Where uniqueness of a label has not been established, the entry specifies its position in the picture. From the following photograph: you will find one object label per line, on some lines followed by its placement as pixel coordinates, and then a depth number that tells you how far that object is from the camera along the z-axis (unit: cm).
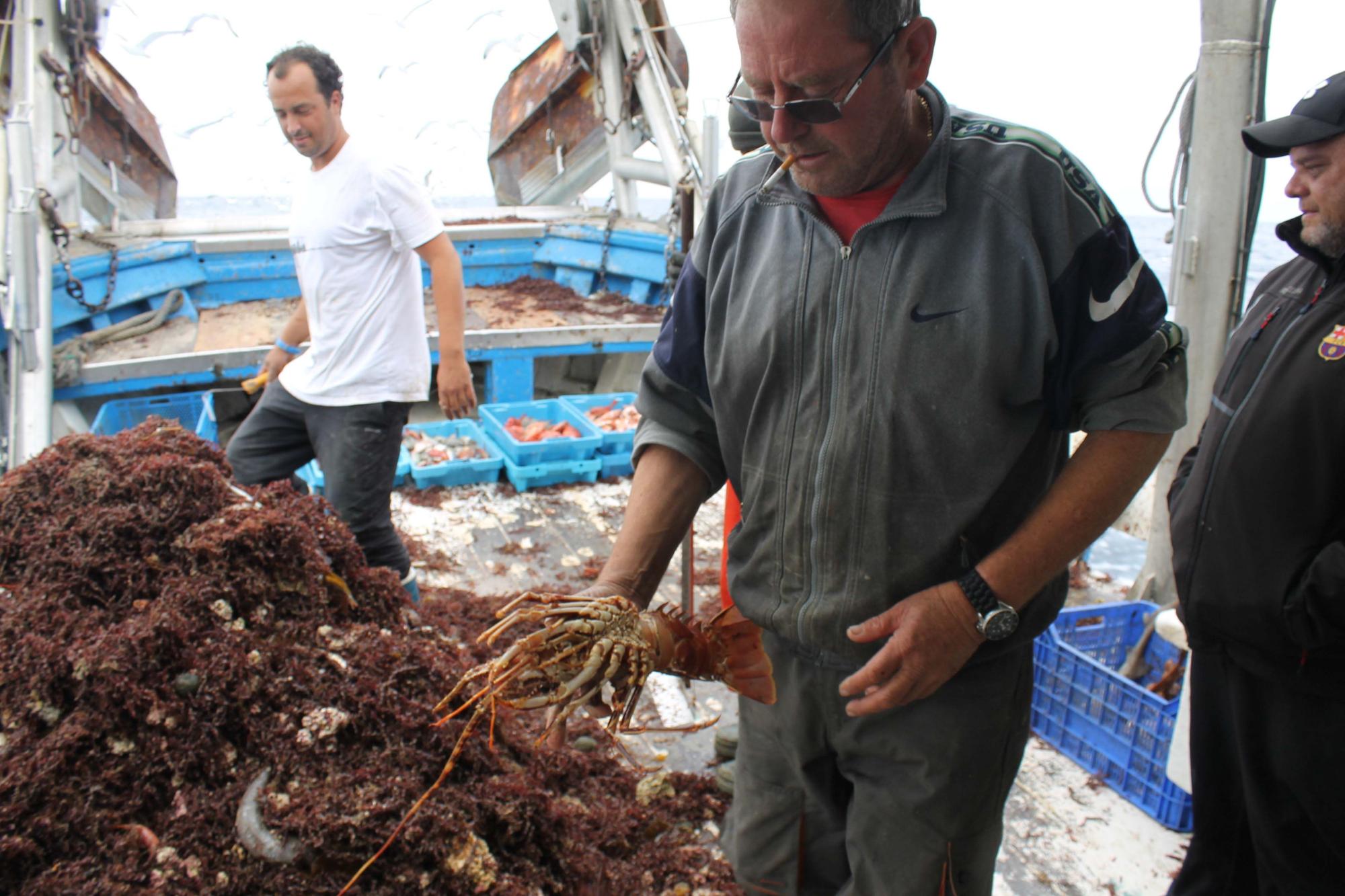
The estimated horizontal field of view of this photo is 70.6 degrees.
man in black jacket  217
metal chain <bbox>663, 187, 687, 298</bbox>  664
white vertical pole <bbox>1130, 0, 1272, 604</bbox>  354
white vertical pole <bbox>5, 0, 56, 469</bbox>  531
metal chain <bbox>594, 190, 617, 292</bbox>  851
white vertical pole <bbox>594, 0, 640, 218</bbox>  836
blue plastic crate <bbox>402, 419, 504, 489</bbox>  579
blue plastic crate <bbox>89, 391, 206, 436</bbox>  565
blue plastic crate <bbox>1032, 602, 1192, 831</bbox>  301
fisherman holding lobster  153
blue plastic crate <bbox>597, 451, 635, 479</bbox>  607
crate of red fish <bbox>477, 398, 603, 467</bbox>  587
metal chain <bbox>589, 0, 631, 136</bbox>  833
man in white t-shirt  366
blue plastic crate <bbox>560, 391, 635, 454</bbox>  607
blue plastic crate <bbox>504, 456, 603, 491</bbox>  585
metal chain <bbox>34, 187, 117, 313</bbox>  584
